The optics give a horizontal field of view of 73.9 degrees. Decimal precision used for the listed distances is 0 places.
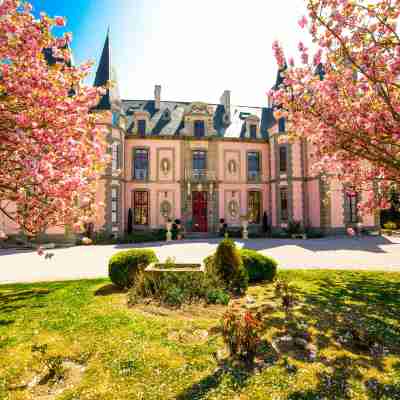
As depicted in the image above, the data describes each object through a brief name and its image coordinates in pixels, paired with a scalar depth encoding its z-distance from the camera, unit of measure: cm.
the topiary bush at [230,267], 613
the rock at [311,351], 337
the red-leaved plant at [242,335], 329
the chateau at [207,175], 1961
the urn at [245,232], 1959
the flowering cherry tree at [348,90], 426
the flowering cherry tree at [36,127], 326
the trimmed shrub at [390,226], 2272
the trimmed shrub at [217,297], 540
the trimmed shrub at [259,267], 712
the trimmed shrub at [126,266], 651
